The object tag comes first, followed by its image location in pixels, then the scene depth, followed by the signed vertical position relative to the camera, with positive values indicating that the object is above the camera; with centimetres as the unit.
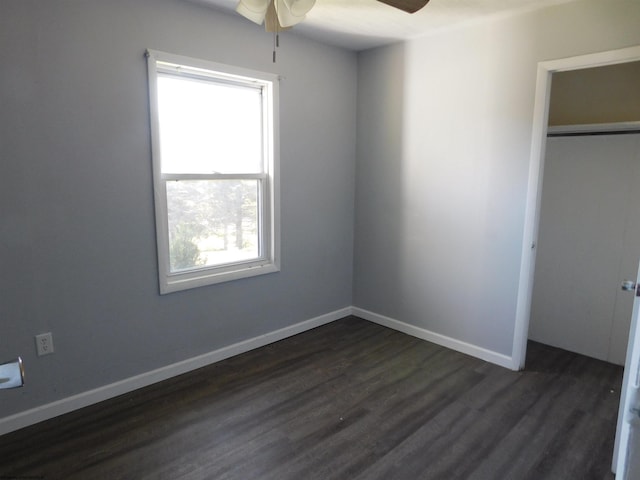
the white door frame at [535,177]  251 +3
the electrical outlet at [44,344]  228 -92
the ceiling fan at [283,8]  166 +70
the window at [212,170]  268 +5
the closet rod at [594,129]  290 +38
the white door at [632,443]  80 -50
